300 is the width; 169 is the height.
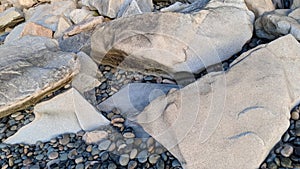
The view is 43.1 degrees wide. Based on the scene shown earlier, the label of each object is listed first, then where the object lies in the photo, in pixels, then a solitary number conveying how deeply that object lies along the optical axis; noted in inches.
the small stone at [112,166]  73.0
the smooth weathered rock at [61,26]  132.0
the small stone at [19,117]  93.3
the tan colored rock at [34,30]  129.9
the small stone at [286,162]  65.1
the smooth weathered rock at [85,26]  124.6
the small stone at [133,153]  74.3
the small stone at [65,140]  82.6
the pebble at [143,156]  72.9
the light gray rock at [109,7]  127.7
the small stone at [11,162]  79.7
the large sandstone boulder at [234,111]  67.5
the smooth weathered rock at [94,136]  80.6
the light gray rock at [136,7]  121.1
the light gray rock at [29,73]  90.1
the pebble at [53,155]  79.0
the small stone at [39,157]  79.6
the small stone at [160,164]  70.6
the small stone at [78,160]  76.4
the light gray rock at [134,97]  88.4
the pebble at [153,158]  72.0
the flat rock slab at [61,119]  85.5
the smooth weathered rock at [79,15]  135.6
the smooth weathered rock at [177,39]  93.8
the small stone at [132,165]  72.1
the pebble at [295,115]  73.8
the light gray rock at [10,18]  158.9
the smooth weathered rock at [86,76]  99.7
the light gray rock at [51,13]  142.1
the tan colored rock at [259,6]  105.6
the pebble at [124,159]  73.2
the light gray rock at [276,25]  91.0
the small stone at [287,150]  66.9
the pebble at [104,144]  78.3
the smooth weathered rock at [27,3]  167.5
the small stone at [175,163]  69.9
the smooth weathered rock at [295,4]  101.2
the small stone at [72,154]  78.3
